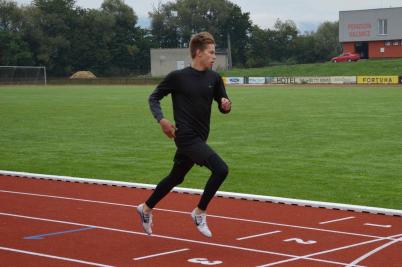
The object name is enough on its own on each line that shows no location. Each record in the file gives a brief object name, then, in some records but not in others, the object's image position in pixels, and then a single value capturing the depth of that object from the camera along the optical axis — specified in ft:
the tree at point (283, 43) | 398.66
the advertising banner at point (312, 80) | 229.45
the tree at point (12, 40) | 320.29
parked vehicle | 297.53
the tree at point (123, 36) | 373.61
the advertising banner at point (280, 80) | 238.48
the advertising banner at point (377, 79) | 212.91
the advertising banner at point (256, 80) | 250.96
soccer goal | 259.43
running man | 24.09
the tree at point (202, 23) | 418.92
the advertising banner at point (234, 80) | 255.50
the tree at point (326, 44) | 389.60
